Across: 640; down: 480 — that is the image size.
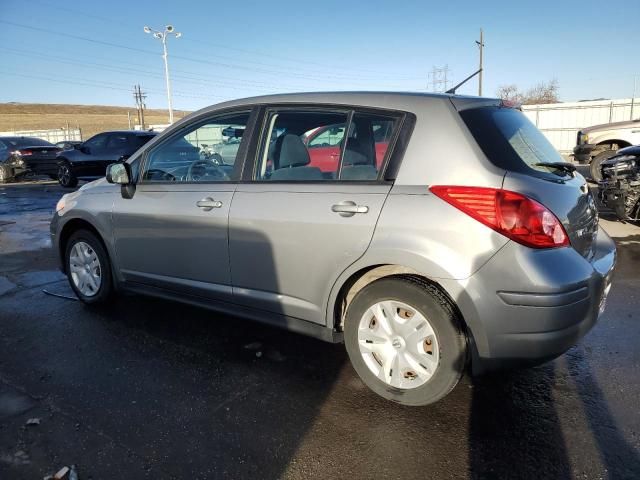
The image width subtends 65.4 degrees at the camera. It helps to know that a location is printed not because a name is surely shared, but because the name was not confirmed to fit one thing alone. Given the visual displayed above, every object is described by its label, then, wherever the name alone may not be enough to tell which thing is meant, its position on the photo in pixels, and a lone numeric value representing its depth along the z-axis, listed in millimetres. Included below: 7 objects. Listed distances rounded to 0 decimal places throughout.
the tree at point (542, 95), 62375
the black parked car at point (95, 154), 14633
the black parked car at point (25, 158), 16438
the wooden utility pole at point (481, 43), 37594
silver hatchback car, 2449
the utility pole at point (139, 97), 62956
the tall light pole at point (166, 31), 32625
